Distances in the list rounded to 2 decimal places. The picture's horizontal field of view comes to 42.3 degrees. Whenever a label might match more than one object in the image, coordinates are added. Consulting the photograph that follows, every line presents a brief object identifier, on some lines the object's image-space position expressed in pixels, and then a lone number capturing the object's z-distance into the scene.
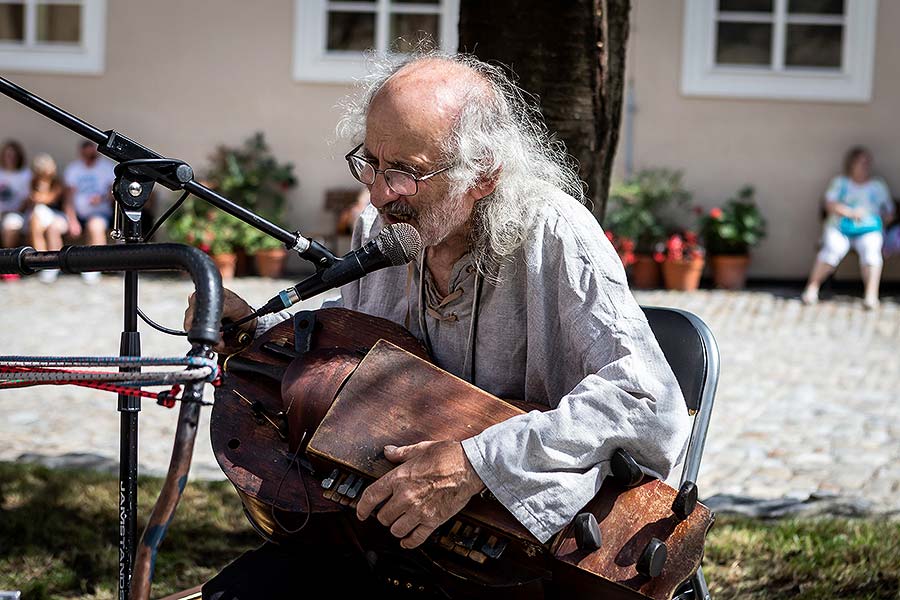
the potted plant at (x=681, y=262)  10.36
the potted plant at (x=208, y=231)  10.69
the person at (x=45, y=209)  10.98
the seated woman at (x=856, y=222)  10.08
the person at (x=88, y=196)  11.18
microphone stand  2.08
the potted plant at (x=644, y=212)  10.61
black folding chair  2.52
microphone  2.15
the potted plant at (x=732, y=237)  10.61
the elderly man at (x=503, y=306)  2.12
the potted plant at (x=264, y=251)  10.88
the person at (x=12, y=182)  11.30
